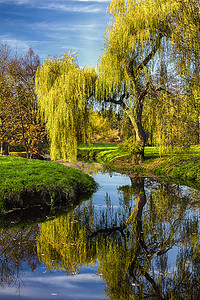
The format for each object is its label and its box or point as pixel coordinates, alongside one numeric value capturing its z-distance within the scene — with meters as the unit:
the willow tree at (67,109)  14.77
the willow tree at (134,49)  14.55
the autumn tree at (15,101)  21.00
